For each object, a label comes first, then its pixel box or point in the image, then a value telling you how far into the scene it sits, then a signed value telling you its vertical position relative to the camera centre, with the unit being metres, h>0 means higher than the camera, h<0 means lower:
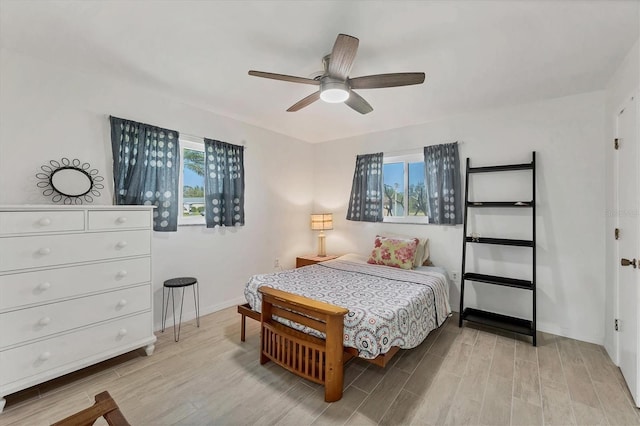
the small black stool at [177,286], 2.72 -0.92
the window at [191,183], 3.19 +0.35
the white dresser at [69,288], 1.75 -0.56
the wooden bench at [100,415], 1.03 -0.81
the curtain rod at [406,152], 3.72 +0.87
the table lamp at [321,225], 4.36 -0.19
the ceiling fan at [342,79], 1.75 +0.98
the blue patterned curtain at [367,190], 3.98 +0.34
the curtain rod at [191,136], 3.08 +0.89
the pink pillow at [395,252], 3.31 -0.49
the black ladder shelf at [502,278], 2.72 -0.69
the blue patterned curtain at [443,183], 3.35 +0.39
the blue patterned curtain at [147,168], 2.58 +0.45
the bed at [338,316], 1.85 -0.79
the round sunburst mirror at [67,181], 2.24 +0.25
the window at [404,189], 3.76 +0.35
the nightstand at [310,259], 4.05 -0.70
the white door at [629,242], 1.86 -0.20
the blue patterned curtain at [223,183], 3.31 +0.37
